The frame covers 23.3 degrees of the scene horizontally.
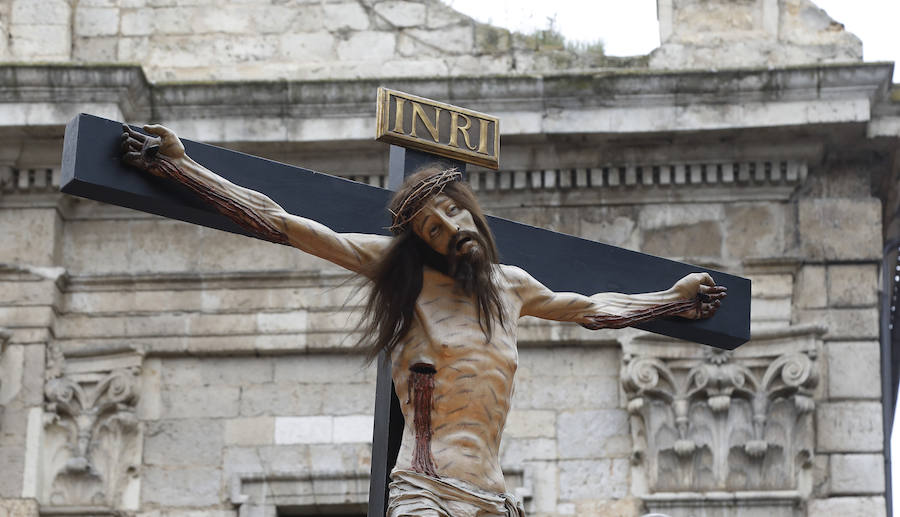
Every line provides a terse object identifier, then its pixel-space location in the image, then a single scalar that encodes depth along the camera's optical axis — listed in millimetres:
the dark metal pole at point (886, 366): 13222
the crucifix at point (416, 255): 6215
